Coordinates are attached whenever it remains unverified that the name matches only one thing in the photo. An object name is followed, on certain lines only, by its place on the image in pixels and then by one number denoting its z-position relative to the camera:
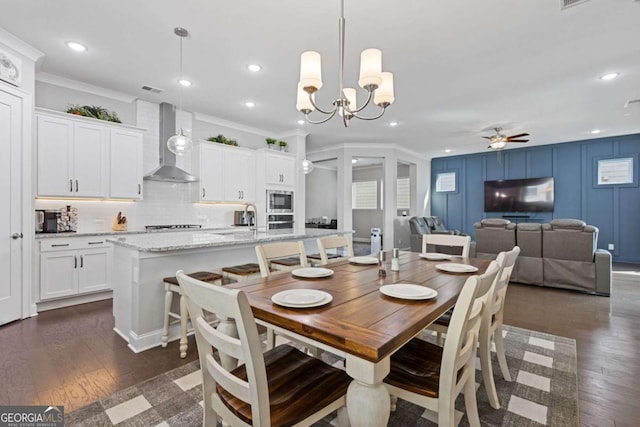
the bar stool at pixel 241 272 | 2.71
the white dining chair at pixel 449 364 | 1.12
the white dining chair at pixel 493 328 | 1.73
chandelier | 2.01
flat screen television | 7.52
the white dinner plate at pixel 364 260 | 2.24
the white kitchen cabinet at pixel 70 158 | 3.57
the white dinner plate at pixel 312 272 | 1.81
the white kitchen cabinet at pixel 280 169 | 5.73
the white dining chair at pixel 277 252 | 2.10
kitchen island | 2.49
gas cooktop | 4.54
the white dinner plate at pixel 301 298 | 1.27
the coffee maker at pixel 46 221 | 3.67
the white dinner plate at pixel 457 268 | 1.97
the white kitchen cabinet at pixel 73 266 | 3.47
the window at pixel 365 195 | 10.66
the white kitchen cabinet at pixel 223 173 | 5.04
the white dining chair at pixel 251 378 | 0.96
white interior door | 3.00
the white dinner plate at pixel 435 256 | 2.44
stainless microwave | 5.76
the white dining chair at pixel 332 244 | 2.51
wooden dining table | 0.99
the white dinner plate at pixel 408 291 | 1.39
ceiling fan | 5.94
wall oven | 5.82
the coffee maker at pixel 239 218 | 5.67
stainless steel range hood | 4.63
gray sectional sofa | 4.24
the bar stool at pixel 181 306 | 2.39
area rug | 1.67
